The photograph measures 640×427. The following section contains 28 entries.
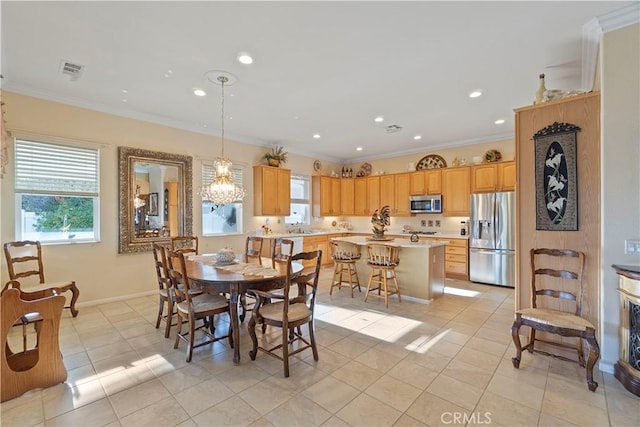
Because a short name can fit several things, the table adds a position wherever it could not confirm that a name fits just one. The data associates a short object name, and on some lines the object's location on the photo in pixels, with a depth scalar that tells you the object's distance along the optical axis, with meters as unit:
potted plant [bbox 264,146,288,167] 6.32
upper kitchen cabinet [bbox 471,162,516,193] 5.63
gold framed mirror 4.47
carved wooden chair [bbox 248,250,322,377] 2.43
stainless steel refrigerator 5.22
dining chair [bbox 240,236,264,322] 3.93
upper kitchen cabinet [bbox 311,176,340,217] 7.64
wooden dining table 2.58
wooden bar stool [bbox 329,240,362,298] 4.77
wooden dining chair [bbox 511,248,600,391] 2.26
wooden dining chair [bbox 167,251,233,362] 2.62
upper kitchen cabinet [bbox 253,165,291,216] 6.12
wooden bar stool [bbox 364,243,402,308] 4.26
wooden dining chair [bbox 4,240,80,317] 3.45
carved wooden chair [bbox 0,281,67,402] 2.07
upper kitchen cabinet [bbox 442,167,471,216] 6.14
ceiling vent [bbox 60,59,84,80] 3.11
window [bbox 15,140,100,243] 3.73
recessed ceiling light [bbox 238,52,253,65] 2.92
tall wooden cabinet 2.62
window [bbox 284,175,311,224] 7.47
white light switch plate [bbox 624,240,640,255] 2.31
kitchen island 4.32
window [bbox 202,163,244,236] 5.47
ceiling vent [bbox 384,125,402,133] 5.36
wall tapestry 2.71
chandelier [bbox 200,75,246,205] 3.71
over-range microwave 6.52
